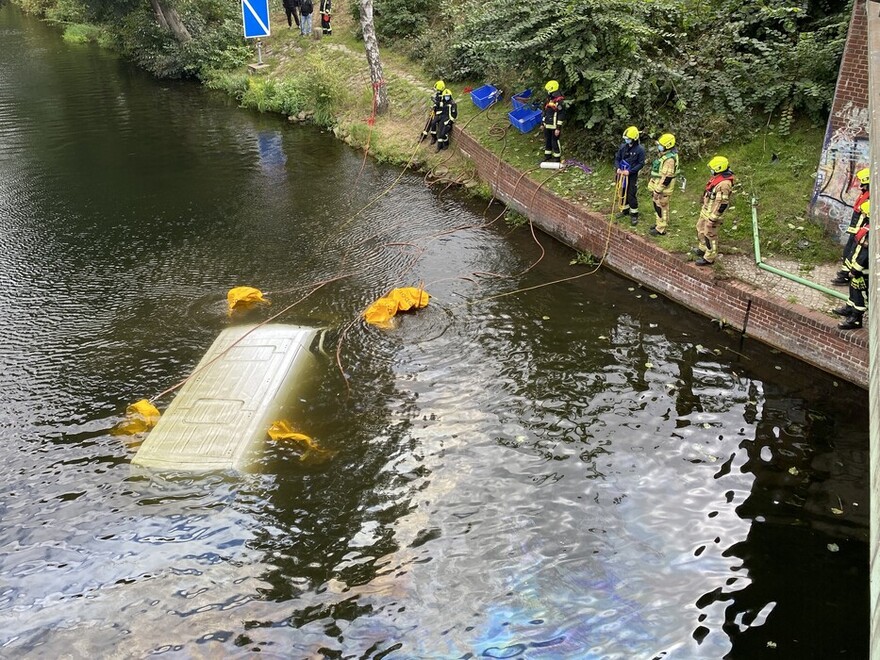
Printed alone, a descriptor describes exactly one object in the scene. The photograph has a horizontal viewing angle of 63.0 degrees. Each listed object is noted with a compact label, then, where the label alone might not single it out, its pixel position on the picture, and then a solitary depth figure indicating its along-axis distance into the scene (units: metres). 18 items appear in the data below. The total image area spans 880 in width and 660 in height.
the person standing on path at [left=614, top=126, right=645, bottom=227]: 12.38
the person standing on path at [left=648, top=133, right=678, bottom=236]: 11.59
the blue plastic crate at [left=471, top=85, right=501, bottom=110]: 17.86
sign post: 23.31
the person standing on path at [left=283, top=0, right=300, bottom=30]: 26.29
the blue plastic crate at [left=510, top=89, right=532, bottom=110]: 16.45
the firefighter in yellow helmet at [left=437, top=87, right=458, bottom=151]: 17.16
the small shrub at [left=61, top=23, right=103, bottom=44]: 35.59
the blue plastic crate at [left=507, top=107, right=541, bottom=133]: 15.93
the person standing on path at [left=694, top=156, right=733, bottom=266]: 10.75
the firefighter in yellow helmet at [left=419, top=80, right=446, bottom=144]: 17.00
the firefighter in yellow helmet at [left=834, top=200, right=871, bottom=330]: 9.15
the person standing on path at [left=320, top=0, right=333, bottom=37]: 25.42
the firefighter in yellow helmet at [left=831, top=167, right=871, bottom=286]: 9.52
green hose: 9.76
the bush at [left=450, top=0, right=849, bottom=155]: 13.02
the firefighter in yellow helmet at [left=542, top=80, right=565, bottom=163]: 14.23
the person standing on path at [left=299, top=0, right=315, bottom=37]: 25.70
